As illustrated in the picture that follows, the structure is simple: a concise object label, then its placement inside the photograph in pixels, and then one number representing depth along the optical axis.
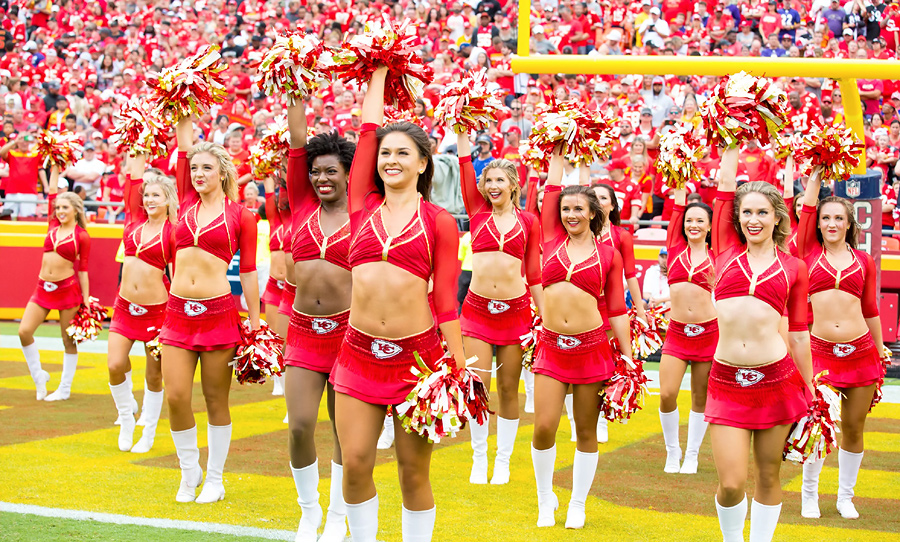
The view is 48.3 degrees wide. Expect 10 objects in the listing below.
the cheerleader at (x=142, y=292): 7.59
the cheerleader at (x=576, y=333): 5.68
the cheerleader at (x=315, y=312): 5.11
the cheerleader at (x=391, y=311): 4.19
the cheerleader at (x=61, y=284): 9.64
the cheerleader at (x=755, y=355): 4.62
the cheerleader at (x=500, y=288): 6.77
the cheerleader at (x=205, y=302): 5.96
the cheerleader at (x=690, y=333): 7.19
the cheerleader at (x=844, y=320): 6.09
